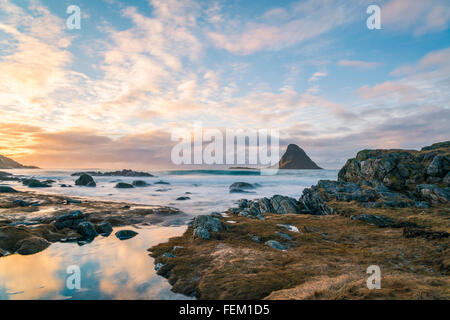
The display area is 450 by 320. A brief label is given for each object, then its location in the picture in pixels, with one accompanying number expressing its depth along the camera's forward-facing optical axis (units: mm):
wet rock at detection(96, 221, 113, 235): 17016
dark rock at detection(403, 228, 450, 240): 13408
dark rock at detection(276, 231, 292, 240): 15039
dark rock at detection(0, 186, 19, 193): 37381
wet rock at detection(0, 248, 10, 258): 11650
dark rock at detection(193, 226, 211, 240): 14703
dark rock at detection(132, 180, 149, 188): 63244
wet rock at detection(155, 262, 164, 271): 10534
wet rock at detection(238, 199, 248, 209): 29062
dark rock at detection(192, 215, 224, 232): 16216
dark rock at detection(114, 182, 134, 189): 57166
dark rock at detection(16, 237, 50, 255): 12289
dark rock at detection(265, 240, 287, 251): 13184
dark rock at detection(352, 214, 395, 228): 17214
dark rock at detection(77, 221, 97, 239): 15815
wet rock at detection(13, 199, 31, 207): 26250
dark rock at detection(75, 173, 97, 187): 61356
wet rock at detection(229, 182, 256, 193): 52288
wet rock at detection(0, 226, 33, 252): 12438
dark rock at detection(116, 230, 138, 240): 15877
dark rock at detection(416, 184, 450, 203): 21469
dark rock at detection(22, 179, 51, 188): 55606
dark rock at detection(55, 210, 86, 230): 17078
